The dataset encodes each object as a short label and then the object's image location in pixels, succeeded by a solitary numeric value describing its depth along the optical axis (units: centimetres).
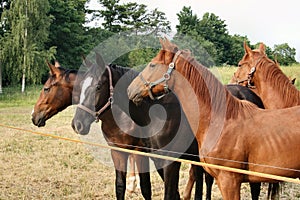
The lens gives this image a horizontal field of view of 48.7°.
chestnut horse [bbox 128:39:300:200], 276
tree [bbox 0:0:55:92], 2589
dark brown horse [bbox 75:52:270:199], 365
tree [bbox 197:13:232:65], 4609
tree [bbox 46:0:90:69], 3672
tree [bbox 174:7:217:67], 3609
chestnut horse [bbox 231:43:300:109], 397
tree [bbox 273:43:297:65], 5475
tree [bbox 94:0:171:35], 3984
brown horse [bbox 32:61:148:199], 461
